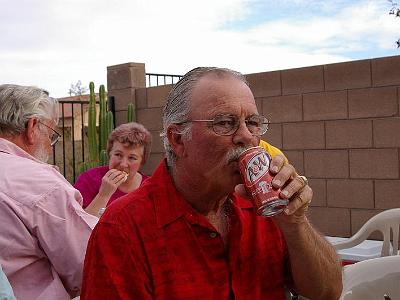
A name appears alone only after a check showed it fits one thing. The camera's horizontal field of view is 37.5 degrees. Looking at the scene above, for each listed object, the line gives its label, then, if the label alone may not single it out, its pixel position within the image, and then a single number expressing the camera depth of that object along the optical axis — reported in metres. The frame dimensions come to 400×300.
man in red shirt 1.61
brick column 7.33
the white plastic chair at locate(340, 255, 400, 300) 1.97
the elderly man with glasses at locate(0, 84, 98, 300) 2.14
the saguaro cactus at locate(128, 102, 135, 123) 7.04
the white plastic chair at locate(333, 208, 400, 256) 3.45
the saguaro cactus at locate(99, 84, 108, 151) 7.18
